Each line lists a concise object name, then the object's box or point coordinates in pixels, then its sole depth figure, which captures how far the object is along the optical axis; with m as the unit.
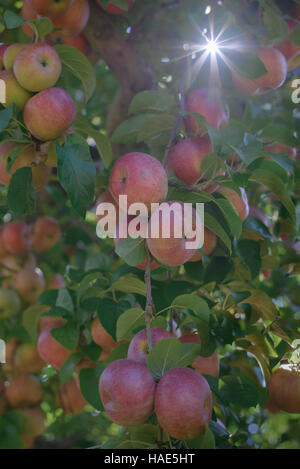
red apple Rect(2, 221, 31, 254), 2.14
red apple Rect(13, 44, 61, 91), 1.00
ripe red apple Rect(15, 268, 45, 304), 2.10
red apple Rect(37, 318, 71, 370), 1.33
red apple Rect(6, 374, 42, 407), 1.86
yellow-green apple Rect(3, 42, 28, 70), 1.09
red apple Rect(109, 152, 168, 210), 0.92
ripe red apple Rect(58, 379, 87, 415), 1.77
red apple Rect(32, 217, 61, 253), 2.20
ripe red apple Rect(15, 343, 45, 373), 1.92
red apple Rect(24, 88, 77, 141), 0.99
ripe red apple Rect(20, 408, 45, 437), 1.80
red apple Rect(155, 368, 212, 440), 0.77
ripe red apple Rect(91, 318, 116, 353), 1.23
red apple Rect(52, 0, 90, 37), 1.38
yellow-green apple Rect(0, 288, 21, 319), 2.04
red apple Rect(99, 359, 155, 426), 0.79
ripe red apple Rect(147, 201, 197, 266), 0.87
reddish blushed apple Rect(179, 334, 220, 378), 1.11
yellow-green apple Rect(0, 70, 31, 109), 1.01
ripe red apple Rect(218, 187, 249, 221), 1.08
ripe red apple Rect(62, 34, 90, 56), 1.59
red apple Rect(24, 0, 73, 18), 1.30
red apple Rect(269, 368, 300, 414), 1.08
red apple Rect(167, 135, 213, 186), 1.05
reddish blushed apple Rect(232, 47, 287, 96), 1.28
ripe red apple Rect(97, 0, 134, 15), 1.50
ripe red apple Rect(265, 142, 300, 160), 1.46
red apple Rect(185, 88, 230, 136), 1.18
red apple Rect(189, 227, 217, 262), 1.12
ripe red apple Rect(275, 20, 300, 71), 1.45
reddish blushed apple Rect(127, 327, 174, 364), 0.87
